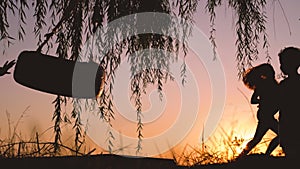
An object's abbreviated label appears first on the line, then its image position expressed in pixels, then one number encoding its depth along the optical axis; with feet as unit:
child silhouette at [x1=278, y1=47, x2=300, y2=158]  8.20
